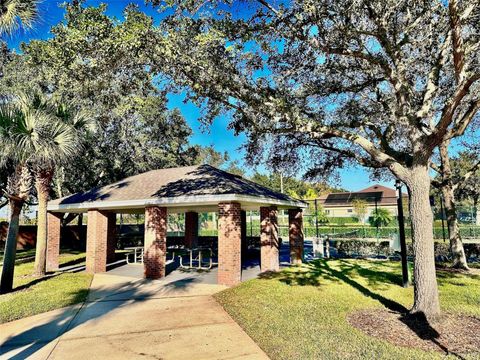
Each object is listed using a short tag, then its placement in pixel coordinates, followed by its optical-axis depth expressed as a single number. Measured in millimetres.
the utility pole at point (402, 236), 10227
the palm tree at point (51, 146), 10984
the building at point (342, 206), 43875
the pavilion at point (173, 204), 11180
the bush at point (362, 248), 18609
